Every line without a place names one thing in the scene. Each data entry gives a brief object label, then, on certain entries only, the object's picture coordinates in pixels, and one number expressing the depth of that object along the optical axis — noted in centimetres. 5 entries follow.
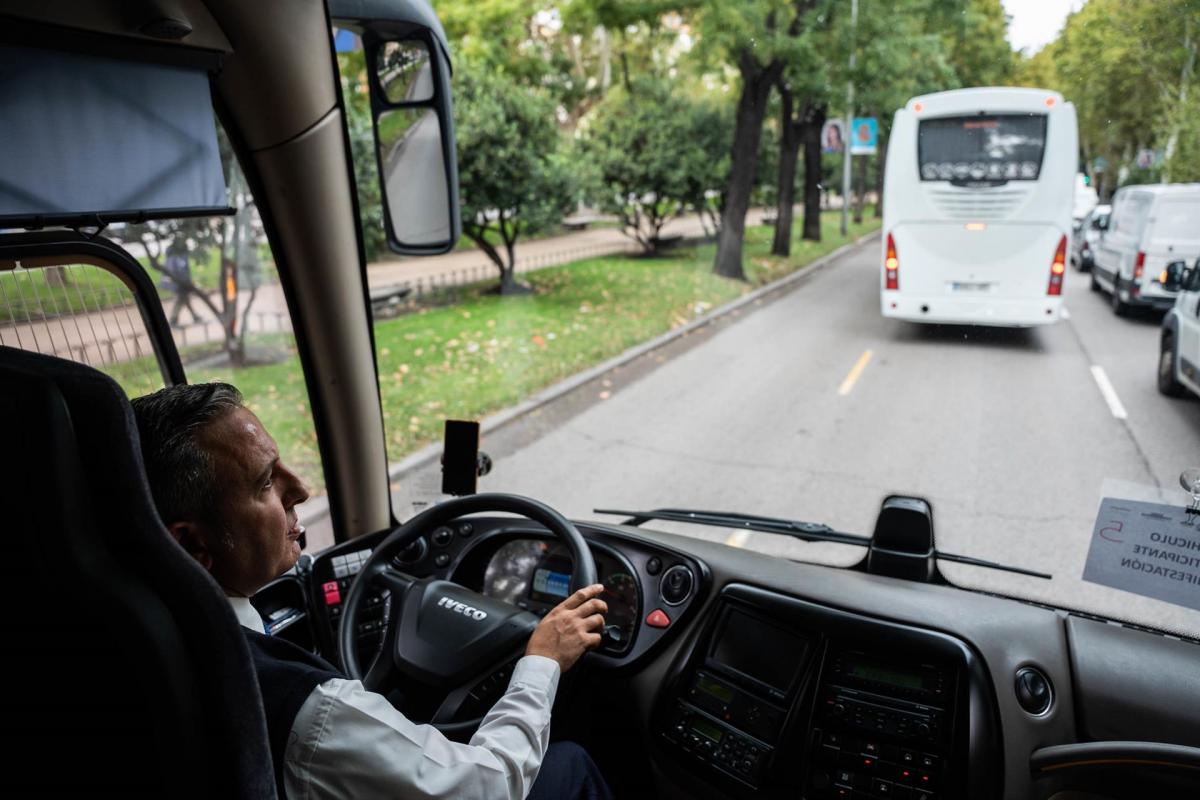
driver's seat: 110
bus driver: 137
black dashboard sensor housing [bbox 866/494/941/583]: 233
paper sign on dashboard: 186
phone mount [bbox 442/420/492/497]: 278
